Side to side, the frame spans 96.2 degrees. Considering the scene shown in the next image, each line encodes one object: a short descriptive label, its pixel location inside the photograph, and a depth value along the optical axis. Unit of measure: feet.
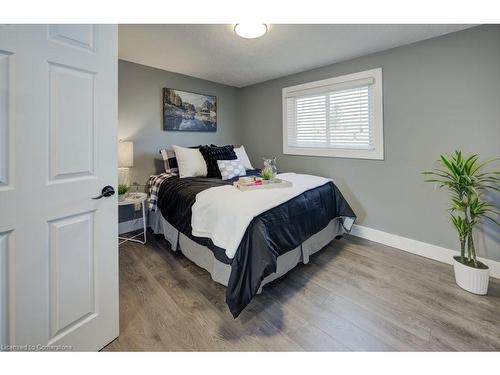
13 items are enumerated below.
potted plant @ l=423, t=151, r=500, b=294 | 5.99
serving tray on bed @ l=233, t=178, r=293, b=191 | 7.02
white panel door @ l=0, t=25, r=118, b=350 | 3.07
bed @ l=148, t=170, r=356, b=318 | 5.11
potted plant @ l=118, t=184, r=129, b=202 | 8.22
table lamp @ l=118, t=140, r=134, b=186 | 8.75
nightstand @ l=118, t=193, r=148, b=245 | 8.41
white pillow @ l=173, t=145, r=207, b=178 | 9.56
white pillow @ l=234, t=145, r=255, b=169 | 11.21
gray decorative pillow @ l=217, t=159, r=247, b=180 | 9.30
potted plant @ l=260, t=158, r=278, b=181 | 7.66
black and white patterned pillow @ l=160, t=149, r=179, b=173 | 10.28
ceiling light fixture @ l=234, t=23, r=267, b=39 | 6.61
